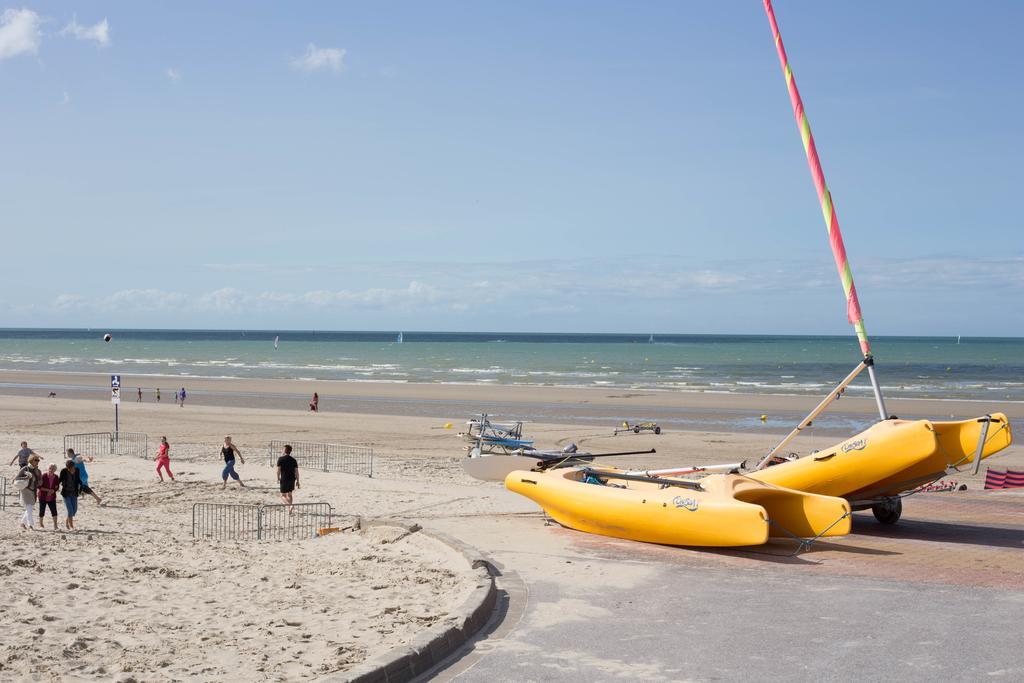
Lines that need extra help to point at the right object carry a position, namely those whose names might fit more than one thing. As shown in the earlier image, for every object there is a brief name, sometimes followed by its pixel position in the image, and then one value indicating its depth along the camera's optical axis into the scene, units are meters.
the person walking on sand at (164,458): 20.94
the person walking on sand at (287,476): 17.75
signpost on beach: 27.80
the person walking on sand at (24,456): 18.16
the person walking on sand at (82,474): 16.66
